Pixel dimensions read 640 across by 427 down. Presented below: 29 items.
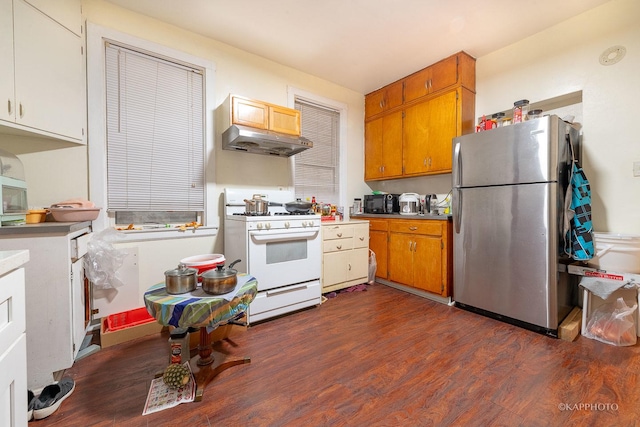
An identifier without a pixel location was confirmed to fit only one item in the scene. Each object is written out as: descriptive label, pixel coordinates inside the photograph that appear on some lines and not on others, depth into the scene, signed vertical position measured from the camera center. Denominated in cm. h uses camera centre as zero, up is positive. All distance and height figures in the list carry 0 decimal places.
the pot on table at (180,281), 144 -38
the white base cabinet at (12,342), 68 -35
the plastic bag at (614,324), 191 -85
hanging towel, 206 -6
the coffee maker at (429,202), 331 +10
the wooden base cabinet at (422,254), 276 -49
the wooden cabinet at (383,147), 357 +90
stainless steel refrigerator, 206 -10
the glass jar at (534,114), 234 +84
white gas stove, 228 -39
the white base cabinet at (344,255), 302 -52
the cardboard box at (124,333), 193 -91
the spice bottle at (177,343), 154 -77
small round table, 129 -48
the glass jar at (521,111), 239 +89
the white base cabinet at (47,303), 146 -51
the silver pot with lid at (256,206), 254 +5
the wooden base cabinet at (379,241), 336 -40
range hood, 247 +70
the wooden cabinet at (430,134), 300 +92
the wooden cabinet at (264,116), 258 +98
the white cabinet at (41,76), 163 +94
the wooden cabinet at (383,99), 358 +157
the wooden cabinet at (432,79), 299 +157
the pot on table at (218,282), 142 -38
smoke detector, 221 +130
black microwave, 355 +10
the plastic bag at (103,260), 202 -36
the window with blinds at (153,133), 230 +73
